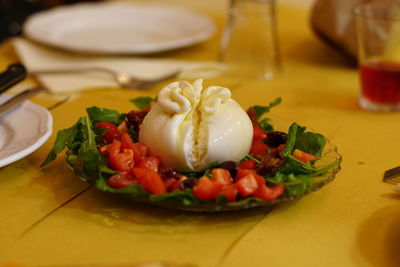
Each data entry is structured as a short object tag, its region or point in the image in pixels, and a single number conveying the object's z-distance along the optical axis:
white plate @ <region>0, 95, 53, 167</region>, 0.69
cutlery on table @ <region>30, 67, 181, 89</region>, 0.95
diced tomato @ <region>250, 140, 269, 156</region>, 0.70
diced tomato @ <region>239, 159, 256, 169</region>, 0.66
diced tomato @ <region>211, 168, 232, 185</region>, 0.64
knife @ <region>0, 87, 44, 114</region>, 0.77
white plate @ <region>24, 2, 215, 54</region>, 1.04
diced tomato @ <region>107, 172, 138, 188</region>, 0.63
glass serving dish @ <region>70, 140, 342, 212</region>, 0.62
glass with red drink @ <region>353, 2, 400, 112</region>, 0.88
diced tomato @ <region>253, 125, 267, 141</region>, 0.72
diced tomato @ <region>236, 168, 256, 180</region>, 0.64
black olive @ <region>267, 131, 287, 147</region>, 0.70
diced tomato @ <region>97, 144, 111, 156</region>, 0.67
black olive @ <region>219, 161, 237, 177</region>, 0.65
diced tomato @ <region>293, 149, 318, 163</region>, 0.67
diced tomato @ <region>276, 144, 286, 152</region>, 0.68
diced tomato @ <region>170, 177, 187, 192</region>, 0.63
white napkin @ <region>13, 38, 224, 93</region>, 0.96
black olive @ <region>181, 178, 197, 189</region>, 0.63
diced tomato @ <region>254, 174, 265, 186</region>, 0.63
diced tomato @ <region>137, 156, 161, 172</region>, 0.66
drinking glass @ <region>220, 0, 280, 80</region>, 0.99
